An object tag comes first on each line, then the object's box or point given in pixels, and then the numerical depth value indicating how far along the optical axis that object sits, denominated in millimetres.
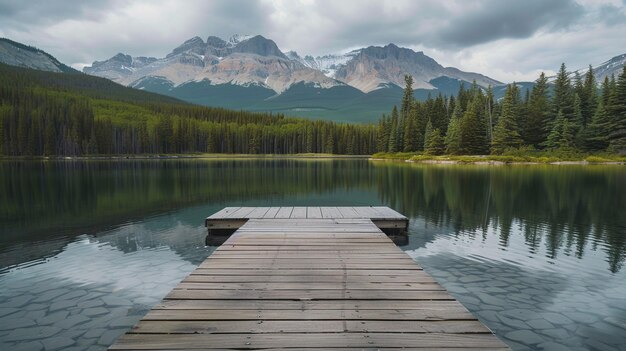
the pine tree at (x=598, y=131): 70625
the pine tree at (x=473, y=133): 81688
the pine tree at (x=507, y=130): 78000
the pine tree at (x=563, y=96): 79000
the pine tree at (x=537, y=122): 81562
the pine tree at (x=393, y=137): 110938
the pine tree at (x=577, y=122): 74125
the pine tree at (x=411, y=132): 101188
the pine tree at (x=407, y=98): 113856
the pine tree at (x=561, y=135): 72625
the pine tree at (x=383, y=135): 121938
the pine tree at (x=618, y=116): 68438
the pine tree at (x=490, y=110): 85281
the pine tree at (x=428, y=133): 93544
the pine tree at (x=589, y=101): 79456
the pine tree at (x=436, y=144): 89712
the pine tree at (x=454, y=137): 84538
